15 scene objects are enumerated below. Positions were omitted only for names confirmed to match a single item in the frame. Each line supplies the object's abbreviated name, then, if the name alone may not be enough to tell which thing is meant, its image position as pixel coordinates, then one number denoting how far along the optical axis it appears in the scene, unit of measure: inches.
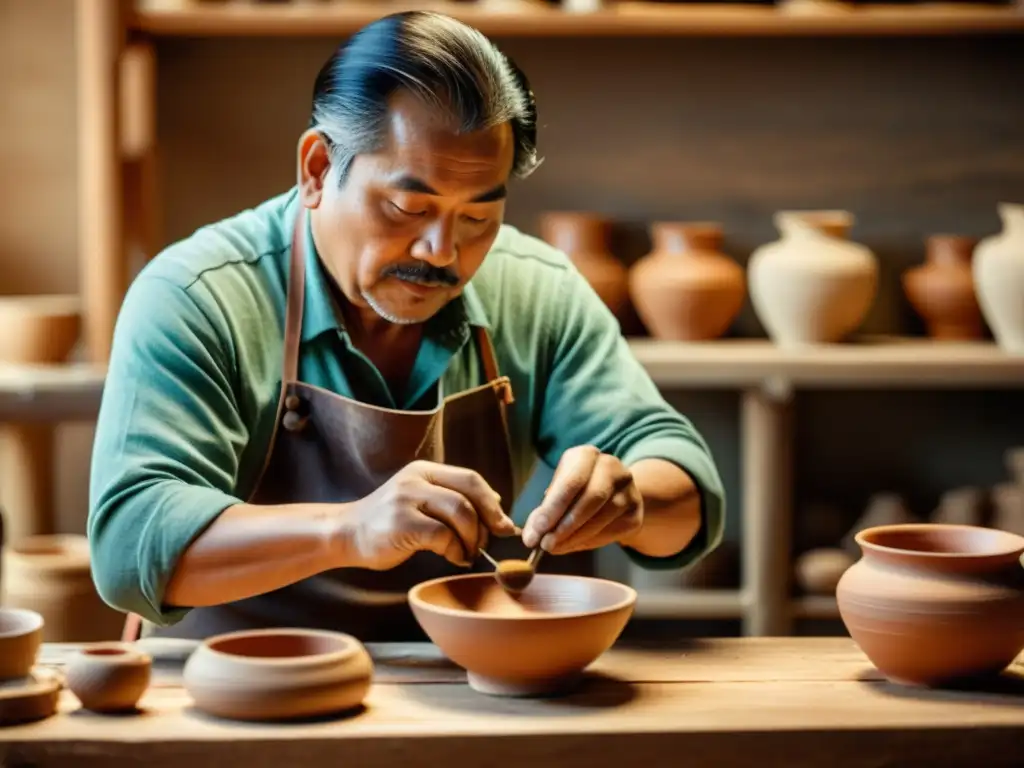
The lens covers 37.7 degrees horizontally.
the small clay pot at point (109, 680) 67.7
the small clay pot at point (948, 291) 169.5
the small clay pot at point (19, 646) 69.3
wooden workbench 64.4
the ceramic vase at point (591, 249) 168.7
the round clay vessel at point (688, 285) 165.9
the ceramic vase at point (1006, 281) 160.7
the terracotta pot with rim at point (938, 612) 71.4
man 78.7
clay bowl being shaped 69.6
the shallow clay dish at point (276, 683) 66.0
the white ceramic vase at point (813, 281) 164.4
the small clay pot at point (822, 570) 163.5
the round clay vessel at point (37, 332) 153.3
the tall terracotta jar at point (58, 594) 138.9
